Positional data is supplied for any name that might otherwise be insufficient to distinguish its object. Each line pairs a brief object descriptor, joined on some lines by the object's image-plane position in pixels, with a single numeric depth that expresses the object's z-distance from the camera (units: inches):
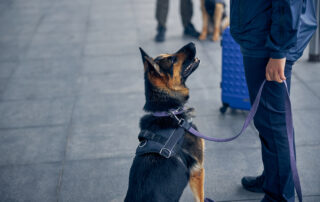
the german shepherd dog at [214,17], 271.1
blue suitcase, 172.4
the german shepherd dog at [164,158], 100.8
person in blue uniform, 92.9
